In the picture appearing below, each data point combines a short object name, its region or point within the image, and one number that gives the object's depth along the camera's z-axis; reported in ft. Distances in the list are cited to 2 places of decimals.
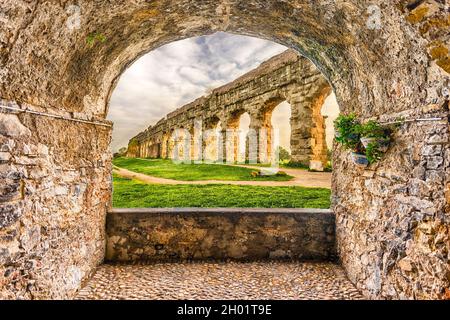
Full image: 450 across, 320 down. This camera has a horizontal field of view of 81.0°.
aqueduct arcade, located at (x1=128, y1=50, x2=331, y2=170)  38.68
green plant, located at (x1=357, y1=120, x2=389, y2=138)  9.41
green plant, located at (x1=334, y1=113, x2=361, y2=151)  10.20
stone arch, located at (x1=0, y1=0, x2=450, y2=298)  7.30
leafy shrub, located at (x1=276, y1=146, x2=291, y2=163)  111.45
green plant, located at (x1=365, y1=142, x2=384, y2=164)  9.57
